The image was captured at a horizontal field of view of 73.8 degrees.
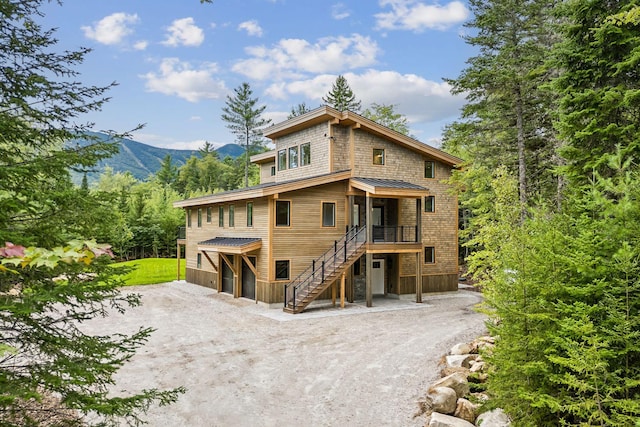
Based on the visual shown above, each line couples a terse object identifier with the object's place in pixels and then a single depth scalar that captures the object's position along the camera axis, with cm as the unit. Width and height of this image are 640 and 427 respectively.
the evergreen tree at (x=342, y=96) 4859
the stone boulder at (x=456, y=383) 786
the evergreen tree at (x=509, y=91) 1729
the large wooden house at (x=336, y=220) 1808
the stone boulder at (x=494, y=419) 642
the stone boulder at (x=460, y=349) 1035
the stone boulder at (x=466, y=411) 711
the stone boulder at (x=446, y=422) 669
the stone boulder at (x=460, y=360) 947
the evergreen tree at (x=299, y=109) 5605
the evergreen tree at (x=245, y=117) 5162
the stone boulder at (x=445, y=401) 732
